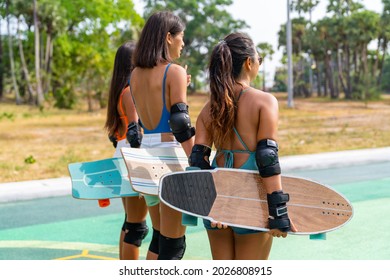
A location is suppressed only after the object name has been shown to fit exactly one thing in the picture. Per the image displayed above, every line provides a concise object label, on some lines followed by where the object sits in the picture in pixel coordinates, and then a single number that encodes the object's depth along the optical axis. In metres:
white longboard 3.08
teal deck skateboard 3.60
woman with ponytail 2.61
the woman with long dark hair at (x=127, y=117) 3.75
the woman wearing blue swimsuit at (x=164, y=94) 3.11
